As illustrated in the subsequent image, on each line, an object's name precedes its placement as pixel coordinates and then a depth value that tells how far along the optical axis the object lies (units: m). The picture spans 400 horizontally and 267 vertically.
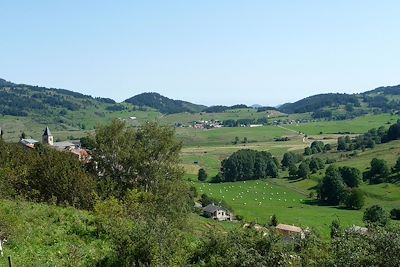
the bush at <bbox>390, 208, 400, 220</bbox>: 96.00
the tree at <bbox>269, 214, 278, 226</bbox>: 84.91
